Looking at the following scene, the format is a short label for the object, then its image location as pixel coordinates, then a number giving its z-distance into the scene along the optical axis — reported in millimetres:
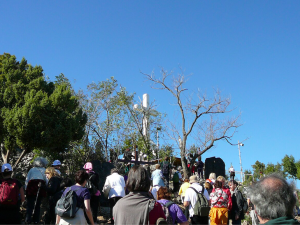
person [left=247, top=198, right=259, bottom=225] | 7174
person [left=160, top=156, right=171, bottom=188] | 12996
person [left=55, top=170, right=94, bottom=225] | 4534
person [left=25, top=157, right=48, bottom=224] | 6680
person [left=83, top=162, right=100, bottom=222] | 7035
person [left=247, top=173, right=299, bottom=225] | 2214
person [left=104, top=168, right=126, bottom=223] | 7616
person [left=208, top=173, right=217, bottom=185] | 9297
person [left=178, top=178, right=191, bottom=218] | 8749
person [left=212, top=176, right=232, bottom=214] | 7353
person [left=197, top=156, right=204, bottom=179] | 19625
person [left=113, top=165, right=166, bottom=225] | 3252
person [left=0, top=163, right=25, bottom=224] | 4977
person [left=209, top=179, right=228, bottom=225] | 6904
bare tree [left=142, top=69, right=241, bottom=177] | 20266
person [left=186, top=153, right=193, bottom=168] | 20345
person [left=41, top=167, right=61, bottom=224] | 6555
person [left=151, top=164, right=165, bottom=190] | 9627
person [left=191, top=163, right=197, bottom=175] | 21241
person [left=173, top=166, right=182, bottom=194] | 14845
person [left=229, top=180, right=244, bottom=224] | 7621
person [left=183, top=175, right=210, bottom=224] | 6617
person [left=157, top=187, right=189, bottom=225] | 4086
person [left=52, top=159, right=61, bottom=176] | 7773
